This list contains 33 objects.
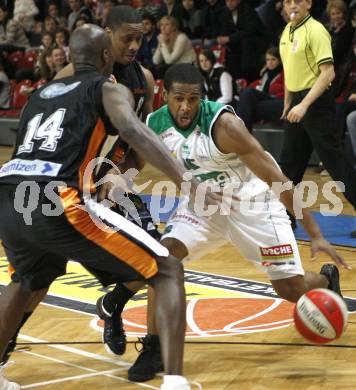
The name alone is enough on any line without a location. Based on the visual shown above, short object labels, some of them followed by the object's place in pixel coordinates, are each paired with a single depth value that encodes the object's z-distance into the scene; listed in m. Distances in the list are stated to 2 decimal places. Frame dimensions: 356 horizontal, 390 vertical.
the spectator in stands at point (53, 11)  16.08
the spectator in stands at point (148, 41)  13.78
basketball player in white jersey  4.70
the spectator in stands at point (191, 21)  14.13
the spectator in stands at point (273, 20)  13.04
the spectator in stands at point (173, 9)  14.09
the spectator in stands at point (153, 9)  14.17
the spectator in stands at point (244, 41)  12.98
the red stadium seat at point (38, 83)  14.00
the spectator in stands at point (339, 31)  11.12
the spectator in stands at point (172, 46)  12.85
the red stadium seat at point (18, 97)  15.02
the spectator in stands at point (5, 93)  15.23
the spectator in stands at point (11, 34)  16.17
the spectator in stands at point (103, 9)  14.83
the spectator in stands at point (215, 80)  11.69
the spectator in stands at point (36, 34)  16.70
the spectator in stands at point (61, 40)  13.86
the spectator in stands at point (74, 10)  15.45
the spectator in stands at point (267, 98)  11.24
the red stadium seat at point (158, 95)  13.00
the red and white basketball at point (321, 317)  4.40
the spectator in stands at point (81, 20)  14.11
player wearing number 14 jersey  3.86
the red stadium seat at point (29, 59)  15.77
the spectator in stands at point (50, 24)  15.02
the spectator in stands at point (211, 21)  13.62
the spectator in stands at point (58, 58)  13.29
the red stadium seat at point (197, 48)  13.48
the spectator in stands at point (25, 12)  16.59
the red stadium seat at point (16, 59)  15.87
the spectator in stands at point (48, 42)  13.94
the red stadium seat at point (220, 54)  12.94
